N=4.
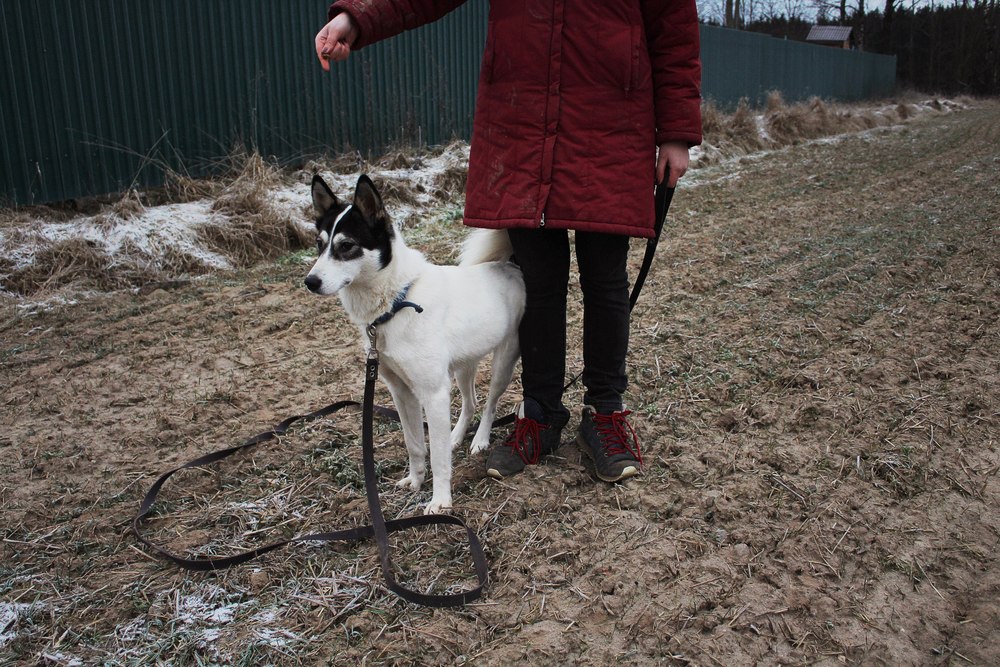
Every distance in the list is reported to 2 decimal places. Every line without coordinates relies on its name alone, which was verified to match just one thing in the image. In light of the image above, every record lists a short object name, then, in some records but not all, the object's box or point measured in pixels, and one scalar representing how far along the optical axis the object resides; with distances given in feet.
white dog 7.02
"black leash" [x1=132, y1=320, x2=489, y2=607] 6.21
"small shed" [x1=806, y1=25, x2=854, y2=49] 106.32
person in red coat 7.08
